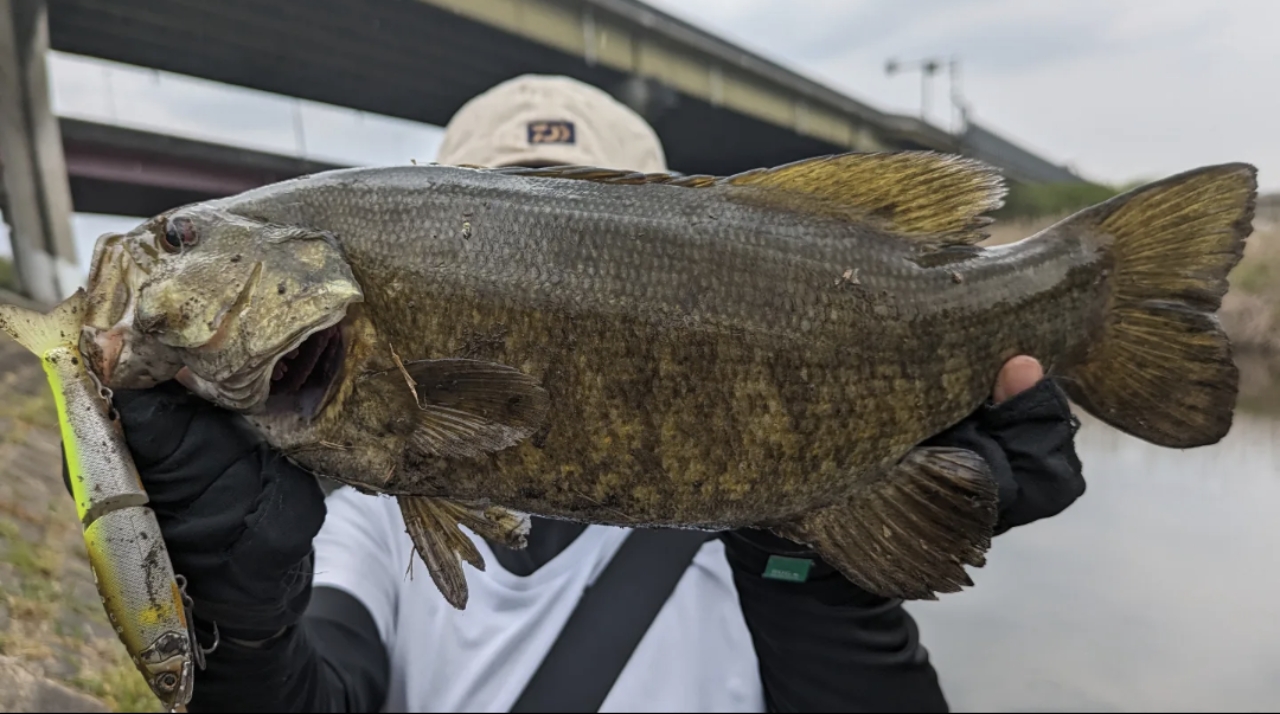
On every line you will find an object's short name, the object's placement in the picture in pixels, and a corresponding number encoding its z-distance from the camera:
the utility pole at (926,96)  30.56
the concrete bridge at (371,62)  14.66
